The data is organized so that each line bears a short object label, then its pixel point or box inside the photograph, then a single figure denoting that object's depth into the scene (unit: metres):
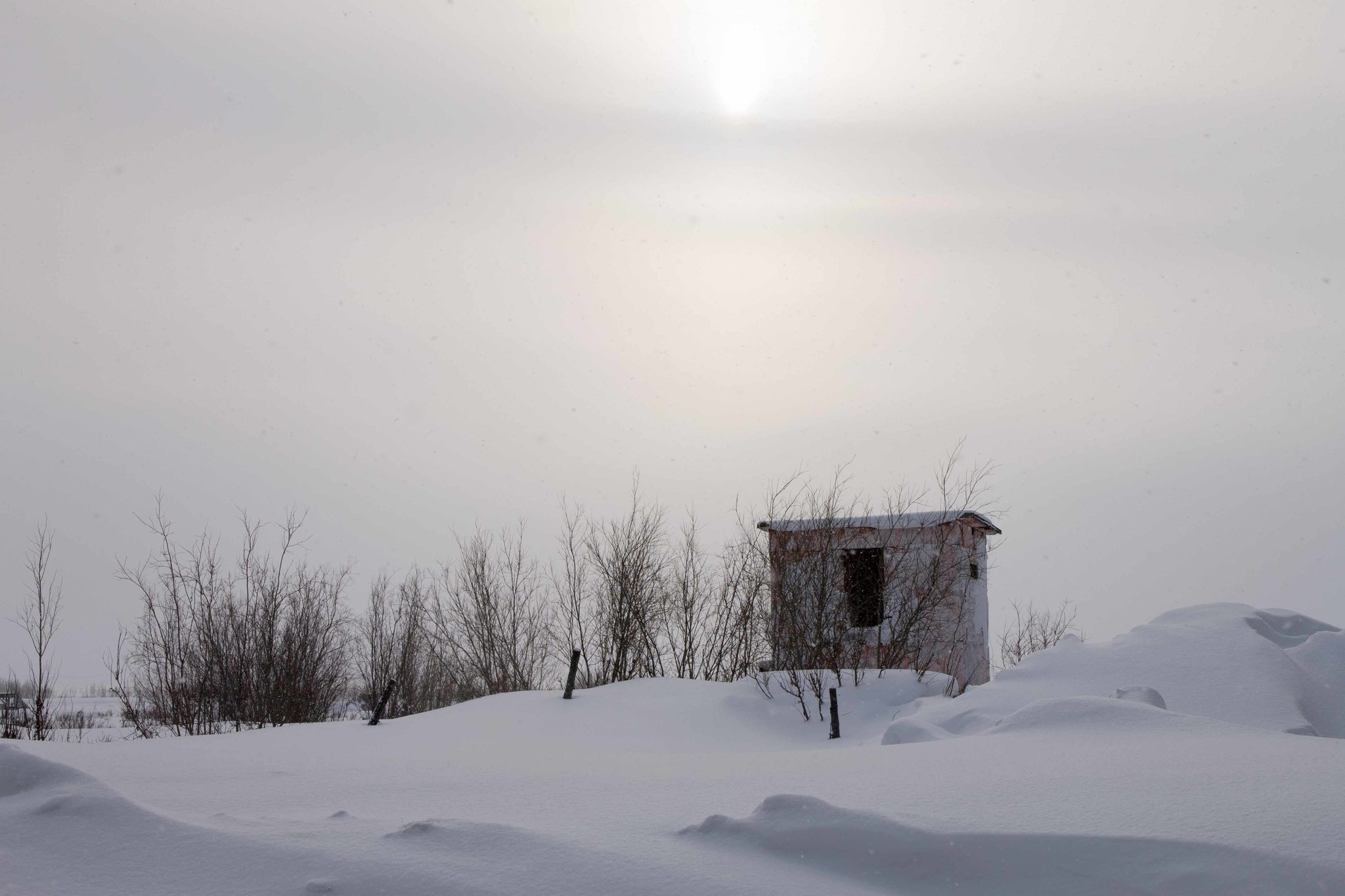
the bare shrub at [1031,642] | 18.55
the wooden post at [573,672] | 10.79
